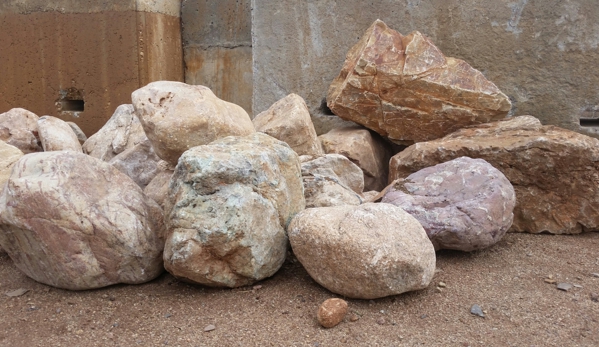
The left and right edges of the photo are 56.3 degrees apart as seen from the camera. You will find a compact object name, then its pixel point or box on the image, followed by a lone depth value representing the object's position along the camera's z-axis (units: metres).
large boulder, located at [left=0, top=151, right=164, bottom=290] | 2.32
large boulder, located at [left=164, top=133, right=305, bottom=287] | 2.29
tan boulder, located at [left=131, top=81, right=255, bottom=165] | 2.76
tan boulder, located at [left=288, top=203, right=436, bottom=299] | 2.21
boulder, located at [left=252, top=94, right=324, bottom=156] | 3.56
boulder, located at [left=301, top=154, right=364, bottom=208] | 2.89
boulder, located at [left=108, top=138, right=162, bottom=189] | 3.32
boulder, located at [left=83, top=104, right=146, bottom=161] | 3.82
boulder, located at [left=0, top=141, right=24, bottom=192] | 2.96
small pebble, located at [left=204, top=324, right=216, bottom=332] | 2.12
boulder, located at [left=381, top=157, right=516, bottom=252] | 2.70
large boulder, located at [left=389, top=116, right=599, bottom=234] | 3.16
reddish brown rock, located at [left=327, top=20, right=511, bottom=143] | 3.70
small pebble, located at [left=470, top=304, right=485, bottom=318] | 2.25
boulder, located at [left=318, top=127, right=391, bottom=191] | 3.82
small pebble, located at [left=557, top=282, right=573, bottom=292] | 2.50
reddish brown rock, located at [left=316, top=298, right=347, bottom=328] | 2.11
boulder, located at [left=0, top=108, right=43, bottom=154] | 3.86
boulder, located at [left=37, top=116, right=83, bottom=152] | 3.70
